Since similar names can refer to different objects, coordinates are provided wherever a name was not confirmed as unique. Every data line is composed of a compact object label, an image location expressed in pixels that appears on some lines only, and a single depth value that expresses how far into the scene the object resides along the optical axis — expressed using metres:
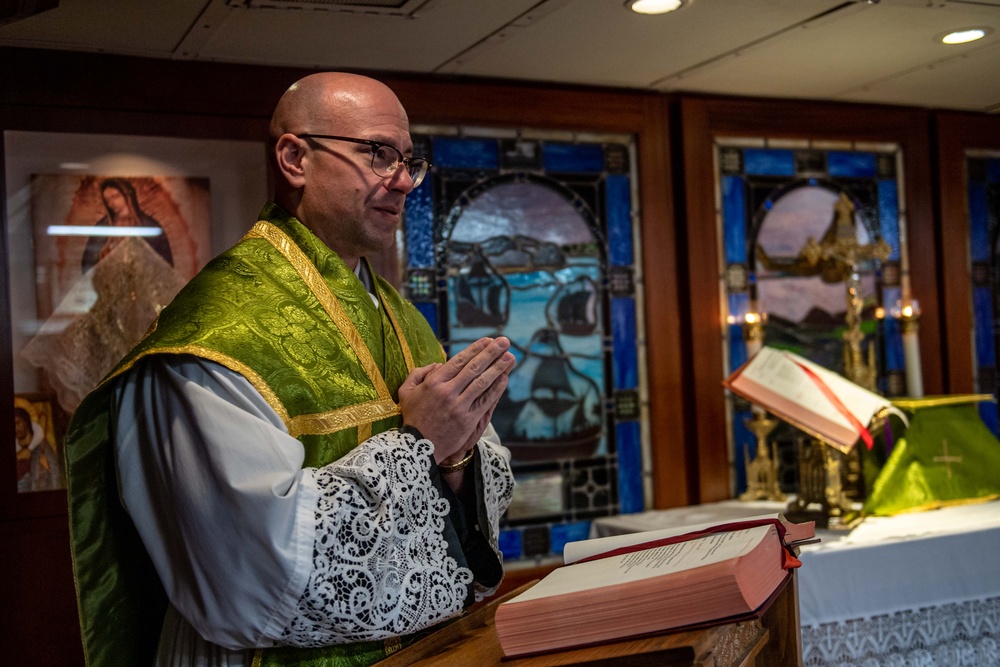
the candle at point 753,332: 3.87
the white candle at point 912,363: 3.83
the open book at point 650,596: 1.08
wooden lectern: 1.08
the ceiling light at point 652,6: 3.05
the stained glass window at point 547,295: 3.84
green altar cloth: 3.59
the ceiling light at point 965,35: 3.55
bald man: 1.45
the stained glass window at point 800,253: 4.33
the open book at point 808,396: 3.29
